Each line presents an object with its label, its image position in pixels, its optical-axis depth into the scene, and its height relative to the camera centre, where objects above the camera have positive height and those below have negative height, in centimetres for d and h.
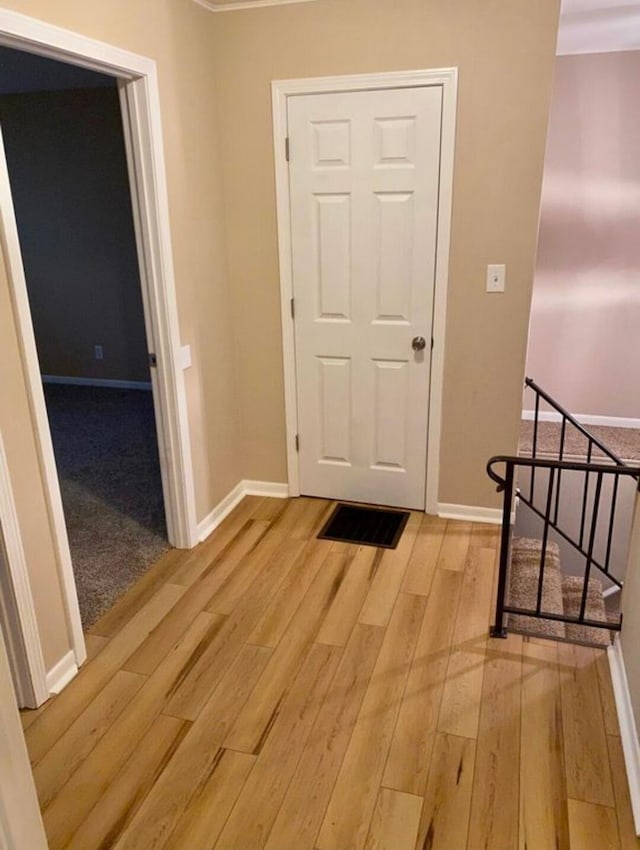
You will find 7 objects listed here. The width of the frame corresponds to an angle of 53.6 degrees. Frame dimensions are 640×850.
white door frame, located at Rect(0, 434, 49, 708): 187 -110
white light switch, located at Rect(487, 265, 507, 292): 288 -17
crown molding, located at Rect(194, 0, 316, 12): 281 +103
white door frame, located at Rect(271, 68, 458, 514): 275 +14
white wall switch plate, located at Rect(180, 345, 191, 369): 282 -49
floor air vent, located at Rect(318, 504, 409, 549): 310 -139
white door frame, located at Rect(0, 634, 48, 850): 98 -84
